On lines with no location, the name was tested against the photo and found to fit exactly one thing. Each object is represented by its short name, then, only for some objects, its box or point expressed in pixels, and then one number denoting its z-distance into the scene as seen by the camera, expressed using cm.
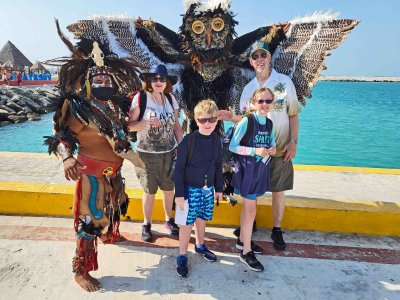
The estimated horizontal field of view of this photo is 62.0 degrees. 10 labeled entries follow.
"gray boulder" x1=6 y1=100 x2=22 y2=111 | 1835
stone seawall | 1675
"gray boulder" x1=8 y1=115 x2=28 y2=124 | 1669
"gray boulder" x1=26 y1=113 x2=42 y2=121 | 1786
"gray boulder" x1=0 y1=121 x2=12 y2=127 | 1610
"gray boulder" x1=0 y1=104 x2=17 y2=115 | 1766
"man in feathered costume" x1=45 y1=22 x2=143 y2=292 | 242
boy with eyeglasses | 270
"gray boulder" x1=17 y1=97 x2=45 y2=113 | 1956
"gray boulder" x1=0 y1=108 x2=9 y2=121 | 1641
